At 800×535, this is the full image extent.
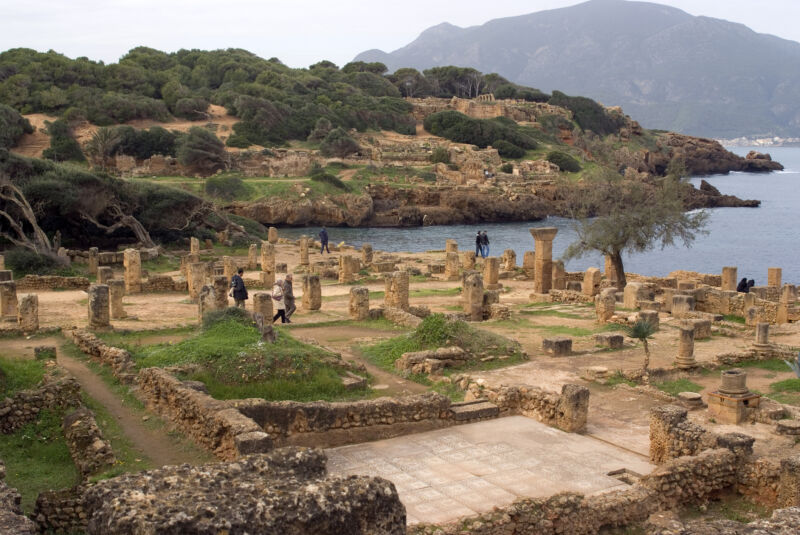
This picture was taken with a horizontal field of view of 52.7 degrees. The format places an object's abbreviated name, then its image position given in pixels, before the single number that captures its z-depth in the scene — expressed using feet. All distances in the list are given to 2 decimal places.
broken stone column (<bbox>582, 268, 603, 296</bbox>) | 96.02
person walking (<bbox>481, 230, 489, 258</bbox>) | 131.44
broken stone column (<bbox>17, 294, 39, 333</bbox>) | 61.72
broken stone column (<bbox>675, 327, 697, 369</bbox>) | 56.13
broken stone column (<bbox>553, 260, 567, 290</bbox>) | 104.37
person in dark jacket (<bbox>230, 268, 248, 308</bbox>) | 69.31
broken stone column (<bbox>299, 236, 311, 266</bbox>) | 121.39
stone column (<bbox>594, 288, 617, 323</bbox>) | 77.05
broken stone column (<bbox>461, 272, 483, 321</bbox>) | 77.66
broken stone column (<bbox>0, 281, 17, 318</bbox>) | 68.49
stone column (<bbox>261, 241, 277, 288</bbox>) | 98.43
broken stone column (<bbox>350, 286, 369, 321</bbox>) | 73.41
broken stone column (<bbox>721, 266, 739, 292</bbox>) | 103.55
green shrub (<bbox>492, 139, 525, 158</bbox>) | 322.55
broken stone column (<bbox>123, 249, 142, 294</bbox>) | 89.40
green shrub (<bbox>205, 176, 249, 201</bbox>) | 217.56
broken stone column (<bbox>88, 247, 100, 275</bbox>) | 103.04
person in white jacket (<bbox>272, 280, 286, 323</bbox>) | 69.21
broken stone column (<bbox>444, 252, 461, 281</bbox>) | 109.70
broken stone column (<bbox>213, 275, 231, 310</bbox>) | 73.61
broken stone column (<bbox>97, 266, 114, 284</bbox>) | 86.17
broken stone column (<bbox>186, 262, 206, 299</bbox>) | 83.56
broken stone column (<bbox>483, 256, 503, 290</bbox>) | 102.37
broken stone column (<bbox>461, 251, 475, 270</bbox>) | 114.83
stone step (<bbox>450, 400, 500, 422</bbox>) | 42.65
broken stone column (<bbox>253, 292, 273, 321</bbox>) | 68.74
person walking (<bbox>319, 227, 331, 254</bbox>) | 130.11
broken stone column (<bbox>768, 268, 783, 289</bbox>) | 105.91
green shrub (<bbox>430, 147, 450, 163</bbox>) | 293.64
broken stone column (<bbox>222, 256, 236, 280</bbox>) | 98.22
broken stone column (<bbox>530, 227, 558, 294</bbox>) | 96.84
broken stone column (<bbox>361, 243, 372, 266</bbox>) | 119.14
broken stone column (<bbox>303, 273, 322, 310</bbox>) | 78.07
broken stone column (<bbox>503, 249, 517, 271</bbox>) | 118.32
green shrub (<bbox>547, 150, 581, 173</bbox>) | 307.78
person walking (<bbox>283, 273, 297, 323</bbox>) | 69.82
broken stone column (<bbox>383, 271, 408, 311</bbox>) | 78.54
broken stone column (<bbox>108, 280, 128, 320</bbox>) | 71.00
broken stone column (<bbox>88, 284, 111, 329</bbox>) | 62.08
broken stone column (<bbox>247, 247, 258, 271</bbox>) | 114.11
